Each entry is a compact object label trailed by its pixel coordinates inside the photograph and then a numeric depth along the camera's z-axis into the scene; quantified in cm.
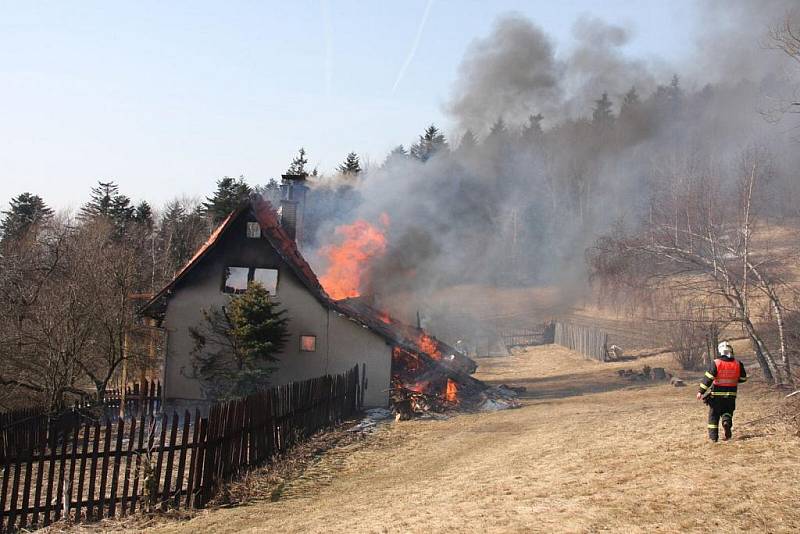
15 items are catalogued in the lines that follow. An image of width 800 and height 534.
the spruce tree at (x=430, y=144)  6075
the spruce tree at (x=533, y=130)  6512
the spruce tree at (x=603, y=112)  6419
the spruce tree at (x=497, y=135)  6269
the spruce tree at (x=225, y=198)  5838
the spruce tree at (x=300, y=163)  6850
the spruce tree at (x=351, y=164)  6234
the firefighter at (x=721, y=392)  1248
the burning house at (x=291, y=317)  2453
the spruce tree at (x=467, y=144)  5931
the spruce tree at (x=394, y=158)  4191
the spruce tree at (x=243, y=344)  2256
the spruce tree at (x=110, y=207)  5988
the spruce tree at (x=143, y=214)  6197
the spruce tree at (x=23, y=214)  5644
